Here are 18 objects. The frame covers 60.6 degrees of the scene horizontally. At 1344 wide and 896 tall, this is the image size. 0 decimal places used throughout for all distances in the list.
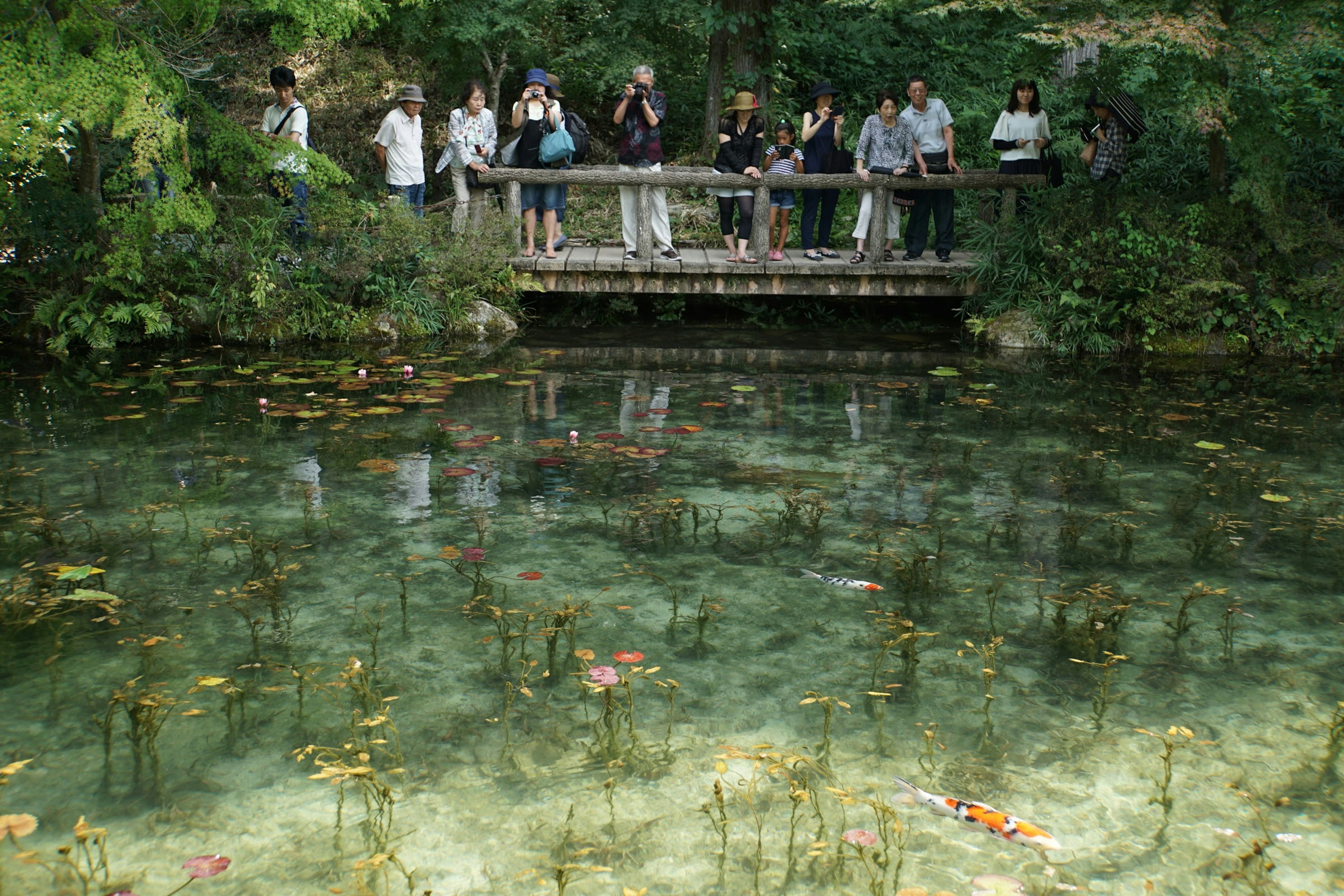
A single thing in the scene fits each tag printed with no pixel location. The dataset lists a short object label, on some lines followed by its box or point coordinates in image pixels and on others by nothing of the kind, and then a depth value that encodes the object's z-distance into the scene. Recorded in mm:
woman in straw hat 11227
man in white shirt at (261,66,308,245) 11148
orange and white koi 3529
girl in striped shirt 11562
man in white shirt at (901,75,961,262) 11547
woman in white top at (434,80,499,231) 11430
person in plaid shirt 11758
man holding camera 11133
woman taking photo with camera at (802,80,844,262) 11414
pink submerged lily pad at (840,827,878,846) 3584
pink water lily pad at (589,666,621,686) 4398
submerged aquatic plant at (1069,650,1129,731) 4369
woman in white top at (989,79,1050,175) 11570
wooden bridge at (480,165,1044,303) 11508
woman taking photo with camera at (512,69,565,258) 11258
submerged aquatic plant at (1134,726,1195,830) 3768
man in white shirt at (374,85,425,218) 11617
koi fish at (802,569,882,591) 5418
